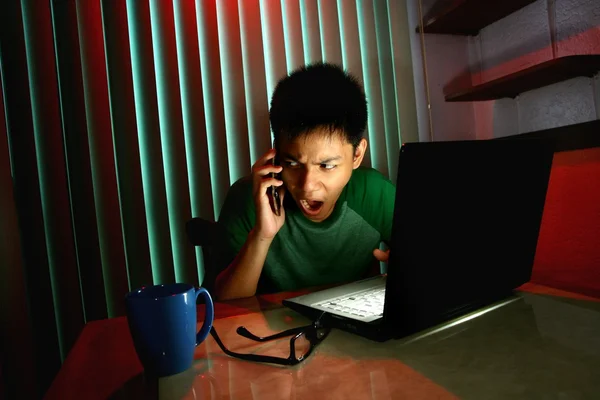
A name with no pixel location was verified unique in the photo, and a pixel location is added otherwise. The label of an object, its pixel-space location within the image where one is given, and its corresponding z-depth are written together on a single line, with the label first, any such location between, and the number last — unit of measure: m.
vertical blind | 1.72
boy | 1.13
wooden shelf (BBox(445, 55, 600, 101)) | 1.34
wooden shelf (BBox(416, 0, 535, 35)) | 1.74
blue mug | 0.53
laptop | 0.55
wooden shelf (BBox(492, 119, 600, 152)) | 1.33
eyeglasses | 0.56
